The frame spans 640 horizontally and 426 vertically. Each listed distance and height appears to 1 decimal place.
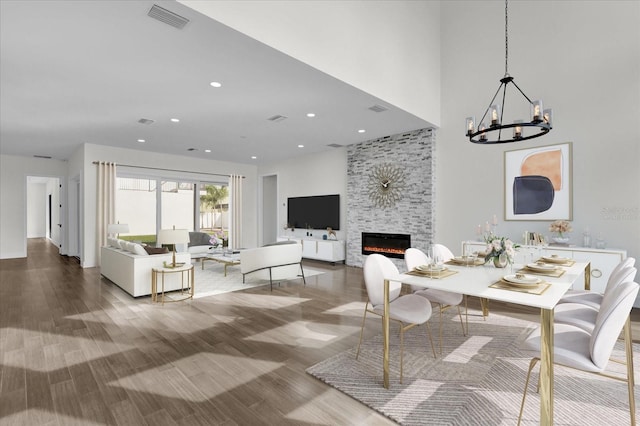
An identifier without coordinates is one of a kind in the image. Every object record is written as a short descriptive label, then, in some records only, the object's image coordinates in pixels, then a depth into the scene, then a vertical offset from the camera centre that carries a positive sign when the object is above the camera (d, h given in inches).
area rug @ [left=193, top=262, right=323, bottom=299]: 197.3 -46.6
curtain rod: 299.2 +47.4
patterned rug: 77.2 -49.0
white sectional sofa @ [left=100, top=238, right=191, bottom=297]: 178.4 -30.8
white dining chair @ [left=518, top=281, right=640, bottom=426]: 64.1 -28.1
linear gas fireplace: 248.5 -24.1
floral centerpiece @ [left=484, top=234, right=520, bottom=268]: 105.4 -12.7
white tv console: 288.8 -33.4
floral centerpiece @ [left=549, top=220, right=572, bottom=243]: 170.1 -8.3
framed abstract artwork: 178.4 +18.1
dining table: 63.5 -19.4
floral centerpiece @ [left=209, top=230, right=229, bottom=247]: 268.8 -23.9
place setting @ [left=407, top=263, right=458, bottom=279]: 97.2 -18.3
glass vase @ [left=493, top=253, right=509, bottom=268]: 111.9 -16.8
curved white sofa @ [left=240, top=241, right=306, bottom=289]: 202.7 -30.3
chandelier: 101.9 +31.9
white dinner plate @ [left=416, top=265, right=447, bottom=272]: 98.5 -17.5
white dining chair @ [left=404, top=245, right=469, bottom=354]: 119.0 -31.6
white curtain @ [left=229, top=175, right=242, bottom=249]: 380.2 +4.4
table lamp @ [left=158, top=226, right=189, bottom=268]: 163.6 -11.4
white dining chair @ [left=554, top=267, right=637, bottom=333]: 85.0 -29.6
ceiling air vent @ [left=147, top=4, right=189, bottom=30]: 98.7 +64.2
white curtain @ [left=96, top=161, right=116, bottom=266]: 283.3 +13.7
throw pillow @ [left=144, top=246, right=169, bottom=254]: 195.3 -21.9
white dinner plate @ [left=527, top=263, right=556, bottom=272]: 102.9 -18.1
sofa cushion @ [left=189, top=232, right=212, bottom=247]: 327.3 -25.4
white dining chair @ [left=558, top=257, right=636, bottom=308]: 104.3 -29.1
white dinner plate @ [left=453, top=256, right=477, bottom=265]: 119.4 -17.8
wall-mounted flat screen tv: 307.3 +2.7
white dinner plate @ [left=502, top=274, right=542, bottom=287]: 82.2 -17.9
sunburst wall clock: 249.6 +24.1
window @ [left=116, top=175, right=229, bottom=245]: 314.3 +9.9
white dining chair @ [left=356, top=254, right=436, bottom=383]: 99.0 -28.2
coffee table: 234.9 -33.6
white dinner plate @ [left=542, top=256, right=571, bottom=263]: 122.0 -18.1
